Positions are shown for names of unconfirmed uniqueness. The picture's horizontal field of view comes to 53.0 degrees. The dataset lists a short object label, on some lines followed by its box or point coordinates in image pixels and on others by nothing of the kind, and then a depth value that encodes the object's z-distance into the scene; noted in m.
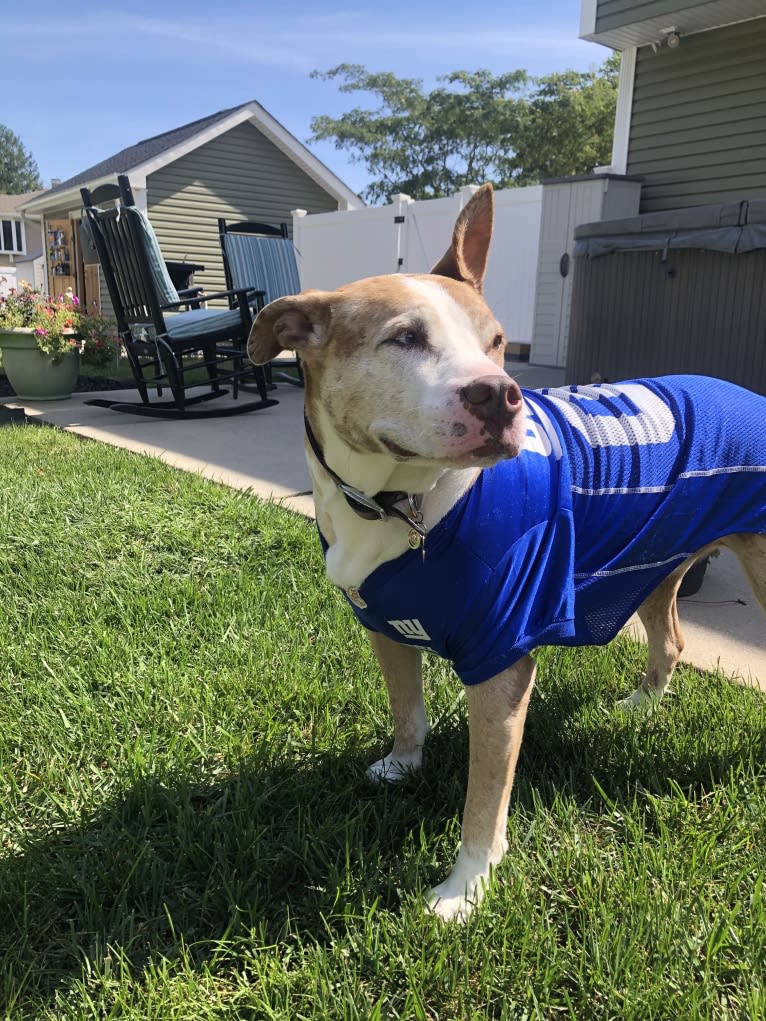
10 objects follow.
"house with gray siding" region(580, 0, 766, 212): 8.12
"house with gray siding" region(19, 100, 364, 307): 16.88
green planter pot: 7.14
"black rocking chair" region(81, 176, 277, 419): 6.41
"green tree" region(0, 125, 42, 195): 77.12
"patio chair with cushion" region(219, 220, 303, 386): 8.16
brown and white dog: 1.38
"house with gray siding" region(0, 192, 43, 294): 37.56
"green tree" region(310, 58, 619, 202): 36.53
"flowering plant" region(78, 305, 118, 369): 7.94
